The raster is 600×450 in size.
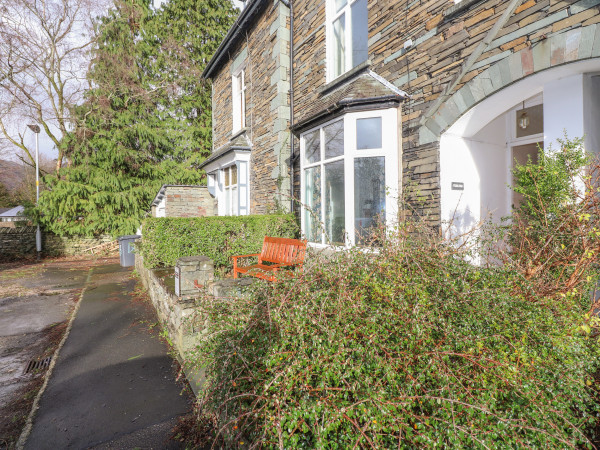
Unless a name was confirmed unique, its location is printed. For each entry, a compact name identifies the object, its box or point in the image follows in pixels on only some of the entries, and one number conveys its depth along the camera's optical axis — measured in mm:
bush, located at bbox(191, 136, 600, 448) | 1653
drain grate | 3881
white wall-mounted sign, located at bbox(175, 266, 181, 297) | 4016
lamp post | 13718
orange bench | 5188
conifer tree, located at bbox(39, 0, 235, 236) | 14297
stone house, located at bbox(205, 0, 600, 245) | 3816
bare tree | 14164
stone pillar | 3951
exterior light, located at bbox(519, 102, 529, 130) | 5535
